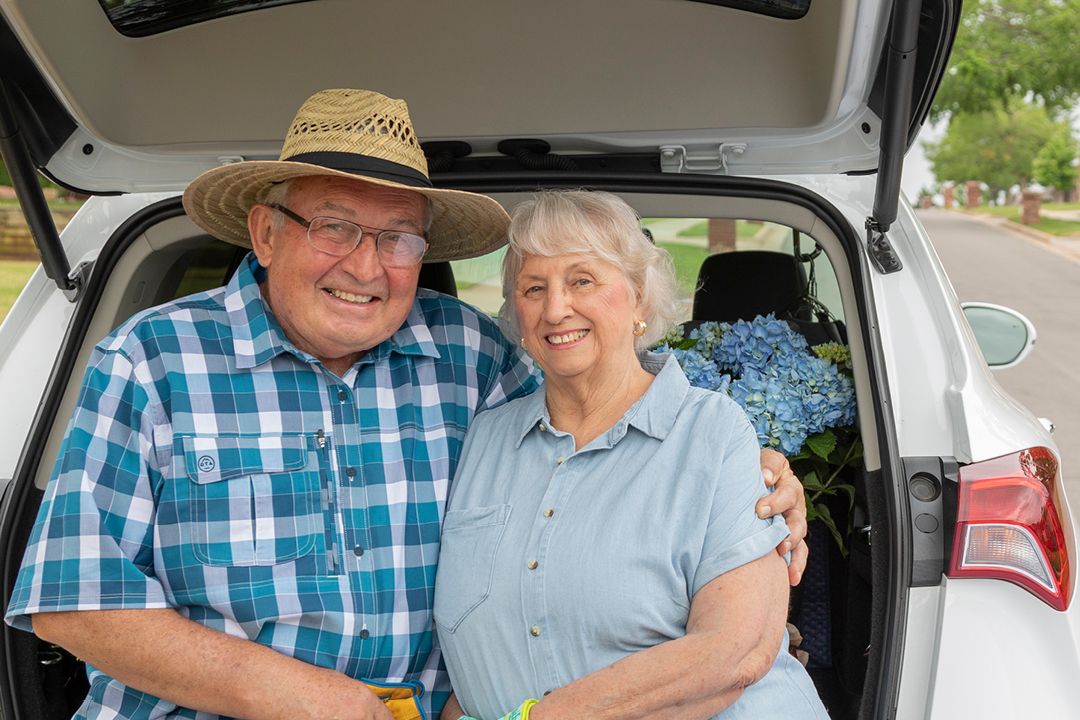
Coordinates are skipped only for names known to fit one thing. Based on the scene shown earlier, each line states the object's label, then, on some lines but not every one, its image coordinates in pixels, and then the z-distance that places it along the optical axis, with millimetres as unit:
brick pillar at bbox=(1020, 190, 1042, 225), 25219
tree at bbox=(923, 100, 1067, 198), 46031
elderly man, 1712
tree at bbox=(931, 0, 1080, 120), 20078
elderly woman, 1664
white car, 1660
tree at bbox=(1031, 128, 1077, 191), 34906
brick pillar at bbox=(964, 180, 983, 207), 36750
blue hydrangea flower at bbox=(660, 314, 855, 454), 2273
